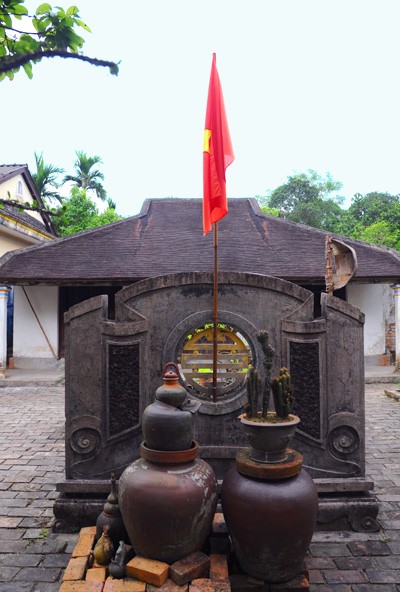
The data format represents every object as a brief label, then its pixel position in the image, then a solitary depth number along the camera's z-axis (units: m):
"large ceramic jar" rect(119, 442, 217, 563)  2.77
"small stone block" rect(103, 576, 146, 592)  2.63
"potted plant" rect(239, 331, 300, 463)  2.96
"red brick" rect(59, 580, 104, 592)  2.65
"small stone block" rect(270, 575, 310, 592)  2.85
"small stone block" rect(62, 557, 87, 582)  2.76
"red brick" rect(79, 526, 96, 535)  3.28
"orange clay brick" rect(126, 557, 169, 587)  2.67
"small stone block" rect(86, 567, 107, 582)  2.75
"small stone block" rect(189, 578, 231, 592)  2.62
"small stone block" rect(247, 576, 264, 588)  2.87
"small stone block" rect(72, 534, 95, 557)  3.01
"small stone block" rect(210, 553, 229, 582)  2.74
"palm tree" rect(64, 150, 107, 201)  29.77
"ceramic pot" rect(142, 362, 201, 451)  2.95
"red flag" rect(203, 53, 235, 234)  3.80
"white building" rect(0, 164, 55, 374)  11.23
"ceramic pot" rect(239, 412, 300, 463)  2.94
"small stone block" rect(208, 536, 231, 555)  3.10
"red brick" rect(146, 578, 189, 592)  2.62
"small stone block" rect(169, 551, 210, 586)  2.68
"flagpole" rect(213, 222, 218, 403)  3.92
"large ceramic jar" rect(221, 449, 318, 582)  2.79
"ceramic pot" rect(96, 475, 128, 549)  3.10
